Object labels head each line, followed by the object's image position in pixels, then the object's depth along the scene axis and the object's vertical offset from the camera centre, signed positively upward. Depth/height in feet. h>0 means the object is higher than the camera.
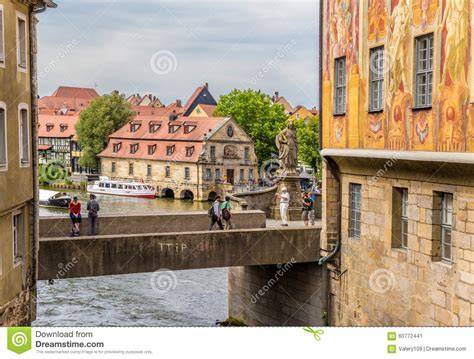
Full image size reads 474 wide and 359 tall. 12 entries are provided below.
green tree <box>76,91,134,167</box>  317.01 +7.89
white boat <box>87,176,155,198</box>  262.88 -12.97
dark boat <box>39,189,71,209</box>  224.33 -13.97
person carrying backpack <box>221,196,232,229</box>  77.77 -5.90
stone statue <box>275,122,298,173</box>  93.87 -0.49
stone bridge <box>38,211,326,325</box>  66.03 -8.44
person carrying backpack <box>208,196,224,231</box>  77.36 -5.96
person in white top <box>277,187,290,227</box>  84.33 -5.77
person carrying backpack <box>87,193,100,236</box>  73.31 -5.76
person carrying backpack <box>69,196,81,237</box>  72.95 -5.74
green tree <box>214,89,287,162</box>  287.48 +8.51
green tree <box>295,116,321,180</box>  275.80 -0.50
